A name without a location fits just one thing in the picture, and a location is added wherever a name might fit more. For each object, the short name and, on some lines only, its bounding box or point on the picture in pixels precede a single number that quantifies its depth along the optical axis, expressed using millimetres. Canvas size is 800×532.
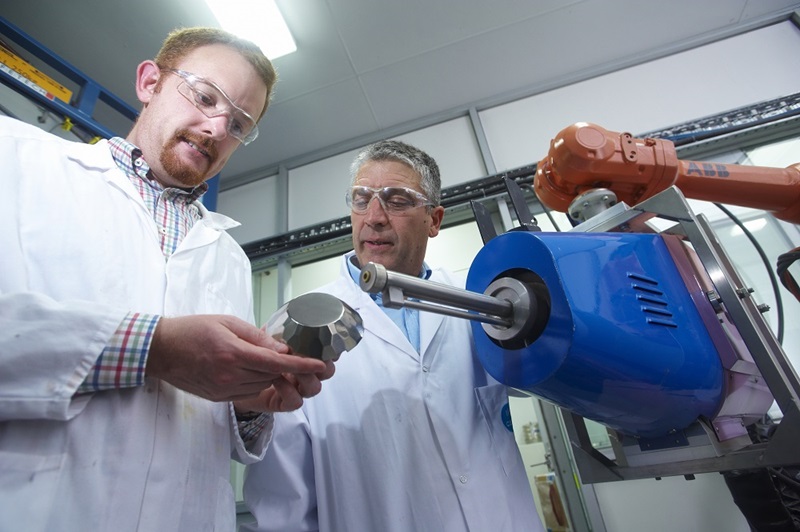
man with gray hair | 854
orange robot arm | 908
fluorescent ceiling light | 1810
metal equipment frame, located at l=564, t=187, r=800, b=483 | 524
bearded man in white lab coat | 496
